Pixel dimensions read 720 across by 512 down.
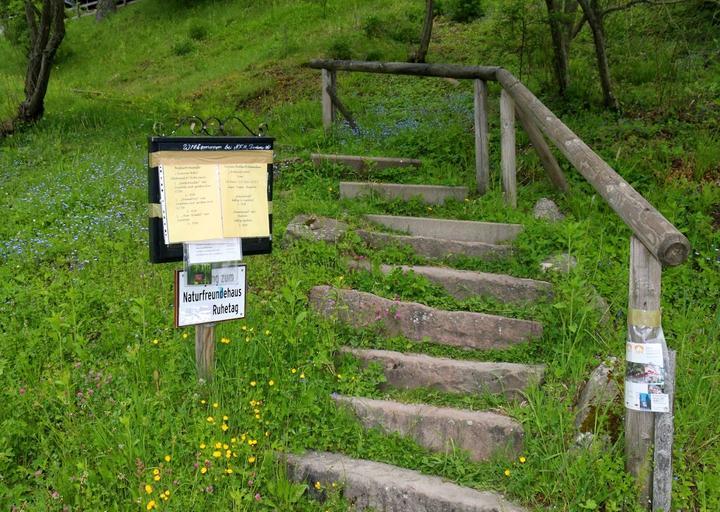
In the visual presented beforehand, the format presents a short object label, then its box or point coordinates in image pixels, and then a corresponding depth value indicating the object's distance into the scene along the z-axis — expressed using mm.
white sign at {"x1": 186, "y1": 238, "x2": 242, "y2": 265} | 3391
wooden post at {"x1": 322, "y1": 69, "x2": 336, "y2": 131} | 8188
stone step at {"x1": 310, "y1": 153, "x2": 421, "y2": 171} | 6738
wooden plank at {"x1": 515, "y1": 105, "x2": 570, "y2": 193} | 5699
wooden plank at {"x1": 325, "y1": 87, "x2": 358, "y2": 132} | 8109
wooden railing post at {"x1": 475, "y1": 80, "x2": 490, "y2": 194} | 6090
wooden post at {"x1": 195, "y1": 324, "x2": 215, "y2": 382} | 3549
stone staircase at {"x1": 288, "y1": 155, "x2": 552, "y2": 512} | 3225
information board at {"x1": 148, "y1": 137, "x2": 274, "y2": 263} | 3293
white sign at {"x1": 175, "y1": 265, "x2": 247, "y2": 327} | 3377
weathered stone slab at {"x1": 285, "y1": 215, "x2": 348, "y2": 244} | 5117
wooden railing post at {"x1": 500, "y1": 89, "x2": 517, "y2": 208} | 5688
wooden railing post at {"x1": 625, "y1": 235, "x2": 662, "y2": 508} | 2824
